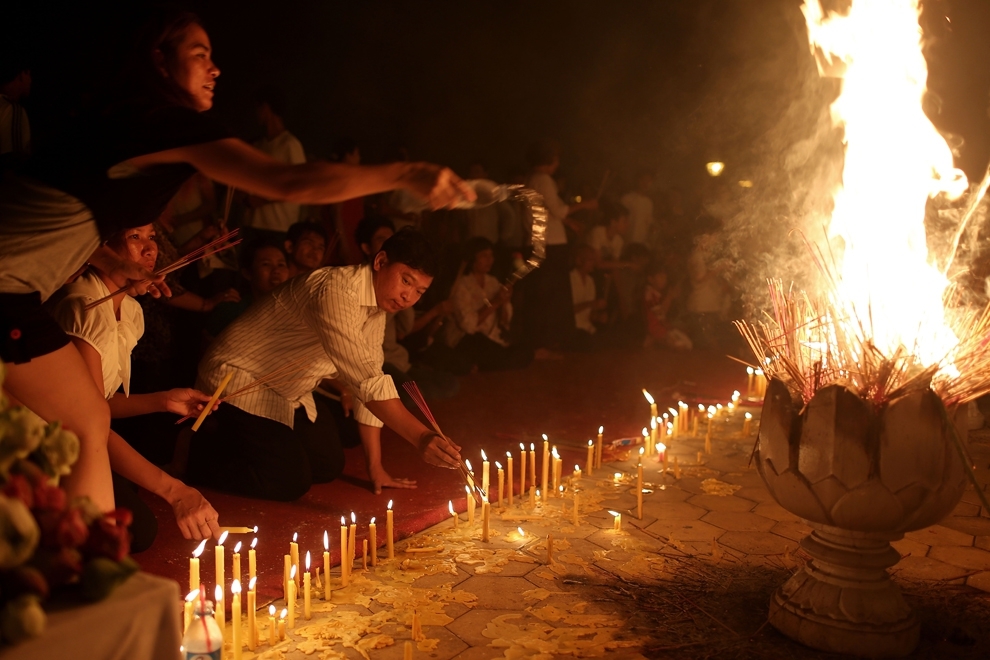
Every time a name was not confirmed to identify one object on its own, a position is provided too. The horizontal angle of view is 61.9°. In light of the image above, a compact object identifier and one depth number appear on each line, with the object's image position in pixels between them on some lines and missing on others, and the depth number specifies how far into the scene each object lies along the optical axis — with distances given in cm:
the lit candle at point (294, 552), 292
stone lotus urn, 261
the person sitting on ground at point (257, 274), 509
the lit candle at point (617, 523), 388
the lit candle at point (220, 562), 271
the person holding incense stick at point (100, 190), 216
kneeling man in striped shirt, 388
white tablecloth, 144
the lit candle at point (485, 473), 388
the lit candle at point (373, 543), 341
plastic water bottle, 221
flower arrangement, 142
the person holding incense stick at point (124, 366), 309
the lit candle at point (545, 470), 420
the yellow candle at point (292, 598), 283
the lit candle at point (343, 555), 318
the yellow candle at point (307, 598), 288
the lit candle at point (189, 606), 241
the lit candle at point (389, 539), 345
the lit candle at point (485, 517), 371
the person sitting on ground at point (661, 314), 1002
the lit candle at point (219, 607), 260
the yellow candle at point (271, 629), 275
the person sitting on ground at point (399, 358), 582
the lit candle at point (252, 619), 266
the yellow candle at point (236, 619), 258
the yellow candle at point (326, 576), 304
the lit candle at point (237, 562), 279
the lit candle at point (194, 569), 259
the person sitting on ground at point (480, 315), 776
